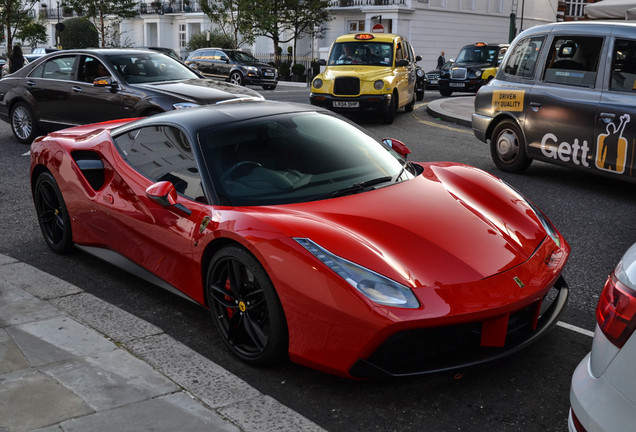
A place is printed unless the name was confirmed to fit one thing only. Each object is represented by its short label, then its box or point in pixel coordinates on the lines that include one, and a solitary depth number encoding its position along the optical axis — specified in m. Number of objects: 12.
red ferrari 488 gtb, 3.30
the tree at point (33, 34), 58.84
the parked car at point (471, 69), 24.17
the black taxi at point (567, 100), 7.57
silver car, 2.09
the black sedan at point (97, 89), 10.46
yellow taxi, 15.02
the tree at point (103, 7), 51.72
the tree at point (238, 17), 44.69
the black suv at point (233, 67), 29.22
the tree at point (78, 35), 63.45
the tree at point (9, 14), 46.03
